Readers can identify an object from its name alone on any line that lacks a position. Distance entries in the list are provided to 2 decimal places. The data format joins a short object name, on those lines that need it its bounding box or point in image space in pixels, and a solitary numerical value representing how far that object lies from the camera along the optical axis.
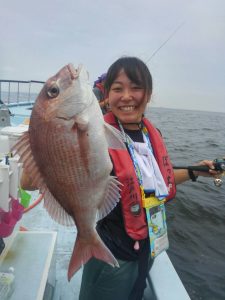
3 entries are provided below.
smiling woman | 1.52
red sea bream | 1.10
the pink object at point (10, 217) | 1.55
